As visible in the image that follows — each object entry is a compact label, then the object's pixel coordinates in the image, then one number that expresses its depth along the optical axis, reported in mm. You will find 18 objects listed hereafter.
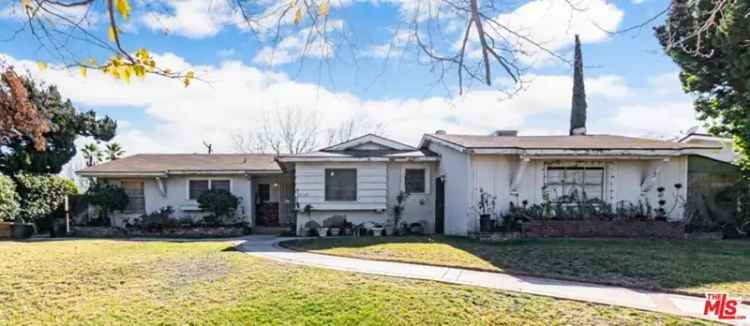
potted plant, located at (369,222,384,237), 14086
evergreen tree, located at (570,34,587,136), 22478
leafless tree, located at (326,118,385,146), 34219
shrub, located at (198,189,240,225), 16188
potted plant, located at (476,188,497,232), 11820
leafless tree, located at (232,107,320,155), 33156
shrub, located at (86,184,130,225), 16406
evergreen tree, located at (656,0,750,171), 11141
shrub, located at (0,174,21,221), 15086
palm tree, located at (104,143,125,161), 24328
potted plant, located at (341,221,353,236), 14203
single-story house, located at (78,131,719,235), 11906
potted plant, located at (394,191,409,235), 14391
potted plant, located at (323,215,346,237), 14211
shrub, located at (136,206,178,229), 16391
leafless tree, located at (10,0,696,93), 2924
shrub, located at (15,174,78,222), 16375
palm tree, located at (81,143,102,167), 23372
